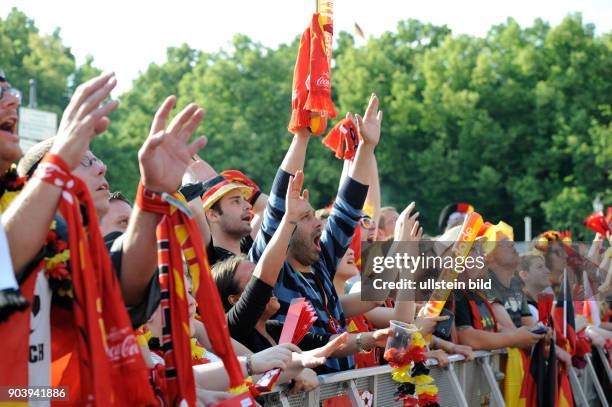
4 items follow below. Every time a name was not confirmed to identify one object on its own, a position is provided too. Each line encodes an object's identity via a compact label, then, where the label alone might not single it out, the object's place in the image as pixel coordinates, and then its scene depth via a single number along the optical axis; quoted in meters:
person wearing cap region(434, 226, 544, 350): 12.92
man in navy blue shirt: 9.78
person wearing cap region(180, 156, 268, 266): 10.45
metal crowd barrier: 8.80
